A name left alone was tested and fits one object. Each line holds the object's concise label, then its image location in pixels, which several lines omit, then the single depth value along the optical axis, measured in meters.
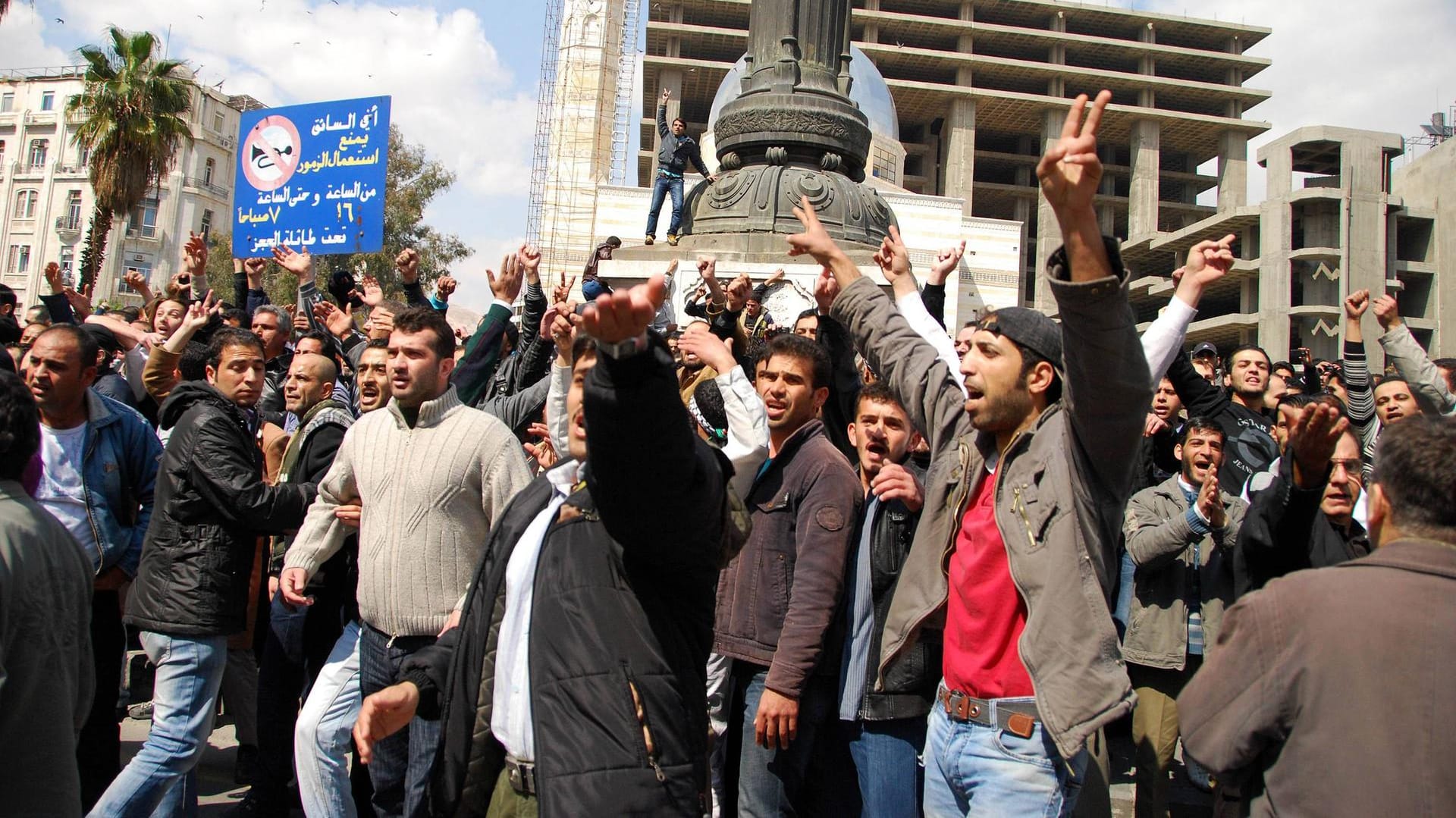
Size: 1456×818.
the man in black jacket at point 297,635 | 4.25
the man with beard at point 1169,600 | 4.54
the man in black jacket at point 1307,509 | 2.87
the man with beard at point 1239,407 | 5.27
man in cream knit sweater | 3.49
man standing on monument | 12.91
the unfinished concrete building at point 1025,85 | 58.12
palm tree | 22.69
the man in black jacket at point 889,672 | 3.35
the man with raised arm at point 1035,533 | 2.37
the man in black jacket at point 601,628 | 2.00
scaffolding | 42.66
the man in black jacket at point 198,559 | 3.88
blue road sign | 9.13
